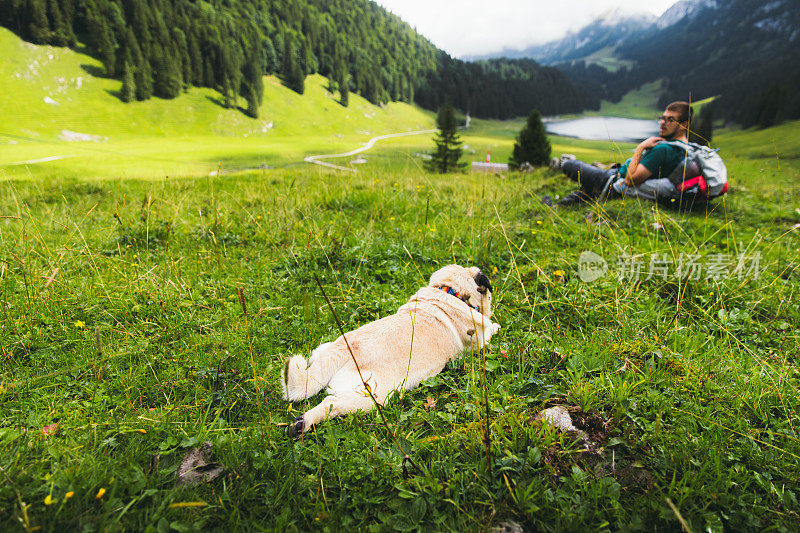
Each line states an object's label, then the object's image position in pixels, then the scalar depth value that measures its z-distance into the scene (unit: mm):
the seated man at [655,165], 6414
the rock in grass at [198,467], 1936
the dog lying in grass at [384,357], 2508
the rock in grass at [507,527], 1710
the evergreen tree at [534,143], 34281
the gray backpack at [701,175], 6195
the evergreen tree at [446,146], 36500
